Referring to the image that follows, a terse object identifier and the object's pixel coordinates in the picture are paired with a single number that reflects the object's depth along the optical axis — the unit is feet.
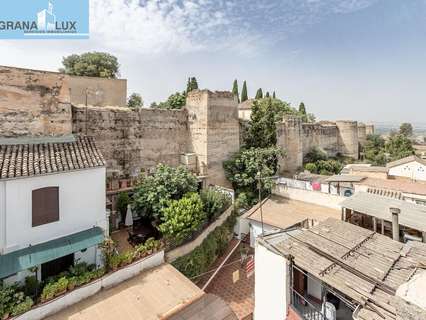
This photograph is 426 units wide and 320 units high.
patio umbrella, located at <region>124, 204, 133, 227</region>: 44.96
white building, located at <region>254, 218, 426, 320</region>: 18.99
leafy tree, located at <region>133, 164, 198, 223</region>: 41.27
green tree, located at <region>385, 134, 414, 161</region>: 130.69
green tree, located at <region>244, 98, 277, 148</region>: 71.56
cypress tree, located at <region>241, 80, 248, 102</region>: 155.62
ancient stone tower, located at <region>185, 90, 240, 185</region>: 58.70
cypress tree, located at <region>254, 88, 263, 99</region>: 158.30
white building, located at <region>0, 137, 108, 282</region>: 27.37
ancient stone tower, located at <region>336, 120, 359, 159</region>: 131.44
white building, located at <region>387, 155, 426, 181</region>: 81.95
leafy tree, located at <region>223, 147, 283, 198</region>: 60.95
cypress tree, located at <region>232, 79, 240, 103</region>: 154.30
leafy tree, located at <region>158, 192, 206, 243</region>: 37.45
